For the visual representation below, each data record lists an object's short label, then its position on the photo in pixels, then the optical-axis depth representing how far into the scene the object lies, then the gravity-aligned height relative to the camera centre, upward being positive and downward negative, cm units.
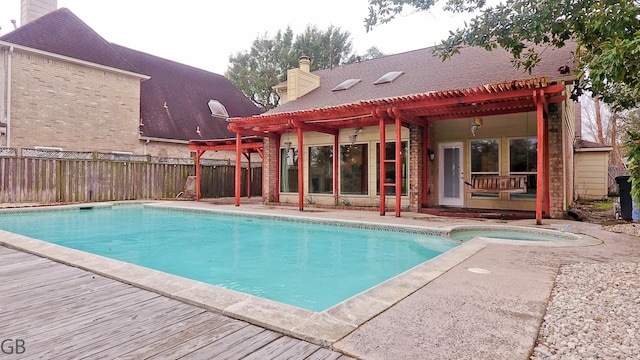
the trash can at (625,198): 714 -32
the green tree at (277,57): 2512 +926
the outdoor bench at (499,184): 761 -3
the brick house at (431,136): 777 +131
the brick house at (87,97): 1159 +337
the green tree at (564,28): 355 +226
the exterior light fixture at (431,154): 988 +81
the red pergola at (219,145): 1284 +140
